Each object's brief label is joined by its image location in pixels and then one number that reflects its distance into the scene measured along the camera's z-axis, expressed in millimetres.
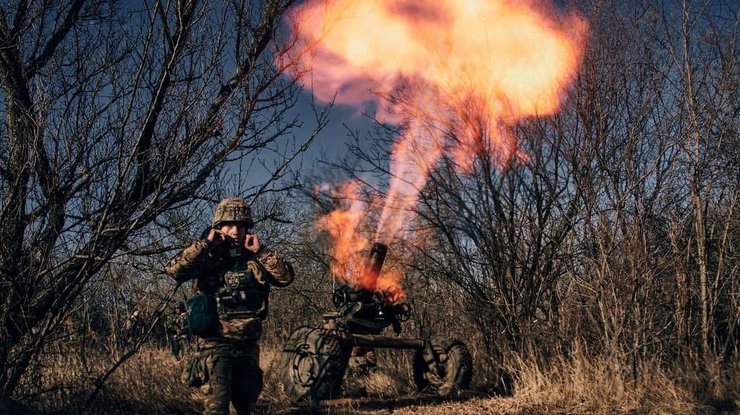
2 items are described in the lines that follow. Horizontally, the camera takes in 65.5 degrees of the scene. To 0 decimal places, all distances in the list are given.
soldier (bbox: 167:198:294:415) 5160
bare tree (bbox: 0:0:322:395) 5172
